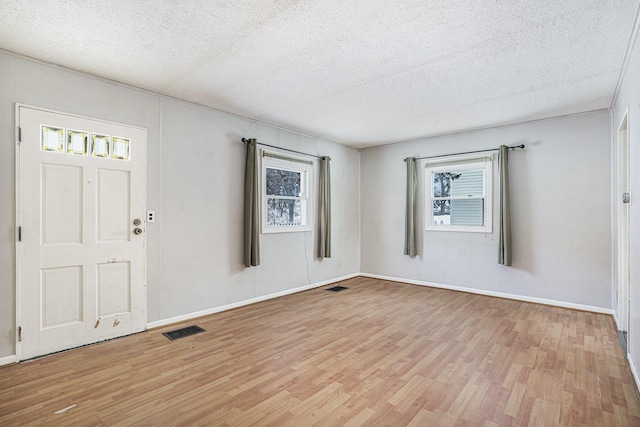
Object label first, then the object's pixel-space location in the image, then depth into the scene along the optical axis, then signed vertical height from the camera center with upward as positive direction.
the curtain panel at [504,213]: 4.63 +0.02
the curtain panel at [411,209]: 5.64 +0.10
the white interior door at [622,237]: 3.41 -0.26
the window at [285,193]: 4.80 +0.34
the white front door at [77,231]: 2.79 -0.15
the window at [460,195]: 5.02 +0.32
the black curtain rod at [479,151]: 4.66 +0.99
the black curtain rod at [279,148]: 4.41 +1.02
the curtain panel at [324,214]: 5.54 +0.02
